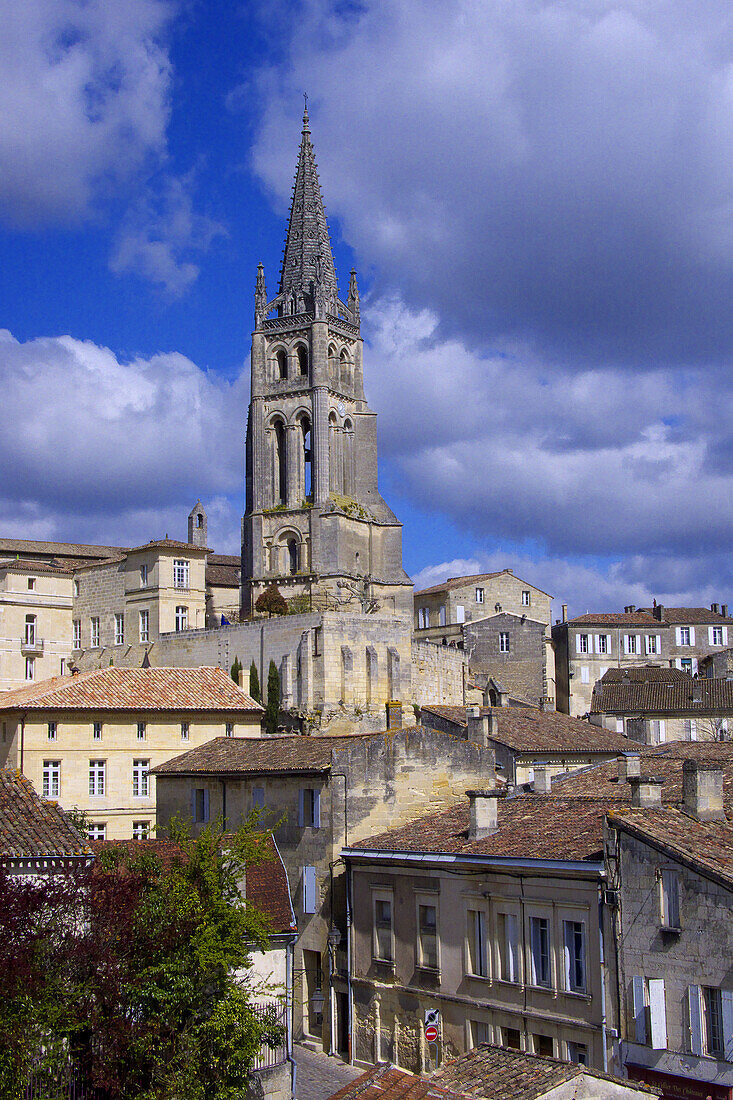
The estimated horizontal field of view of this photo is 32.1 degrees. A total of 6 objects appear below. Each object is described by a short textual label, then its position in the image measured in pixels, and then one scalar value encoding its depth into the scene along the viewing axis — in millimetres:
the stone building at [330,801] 30797
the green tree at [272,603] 69375
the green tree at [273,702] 59656
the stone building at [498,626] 78312
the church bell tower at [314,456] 76625
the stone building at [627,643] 81875
